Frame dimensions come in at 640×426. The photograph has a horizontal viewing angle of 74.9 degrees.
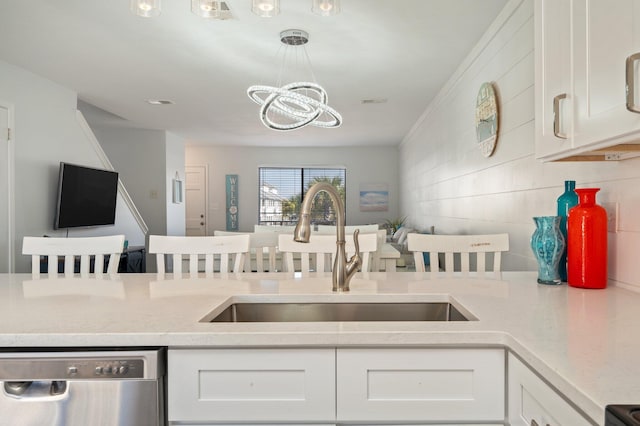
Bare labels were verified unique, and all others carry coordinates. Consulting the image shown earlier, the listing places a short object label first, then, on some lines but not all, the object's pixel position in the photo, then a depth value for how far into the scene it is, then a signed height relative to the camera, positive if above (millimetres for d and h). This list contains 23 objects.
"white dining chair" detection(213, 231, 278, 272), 2732 -197
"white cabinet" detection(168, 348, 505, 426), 887 -364
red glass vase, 1337 -86
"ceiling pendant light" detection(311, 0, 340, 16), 2100 +1055
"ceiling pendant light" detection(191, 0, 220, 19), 2043 +1016
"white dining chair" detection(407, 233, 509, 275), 1785 -139
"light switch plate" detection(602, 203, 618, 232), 1442 -4
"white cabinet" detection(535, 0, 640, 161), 916 +349
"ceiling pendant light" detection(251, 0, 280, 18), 2023 +1013
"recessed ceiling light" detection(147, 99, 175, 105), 5027 +1366
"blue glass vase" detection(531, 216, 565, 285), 1427 -113
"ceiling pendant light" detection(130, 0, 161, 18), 1915 +954
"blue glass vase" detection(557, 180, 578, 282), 1458 +38
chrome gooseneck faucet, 1283 -124
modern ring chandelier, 3092 +900
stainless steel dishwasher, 875 -371
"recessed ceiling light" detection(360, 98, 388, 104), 4906 +1356
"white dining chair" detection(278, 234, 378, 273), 1847 -150
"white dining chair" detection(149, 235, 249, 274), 1847 -149
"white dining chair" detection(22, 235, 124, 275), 1859 -161
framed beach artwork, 8570 +359
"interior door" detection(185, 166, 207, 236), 8617 +304
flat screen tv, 4199 +183
